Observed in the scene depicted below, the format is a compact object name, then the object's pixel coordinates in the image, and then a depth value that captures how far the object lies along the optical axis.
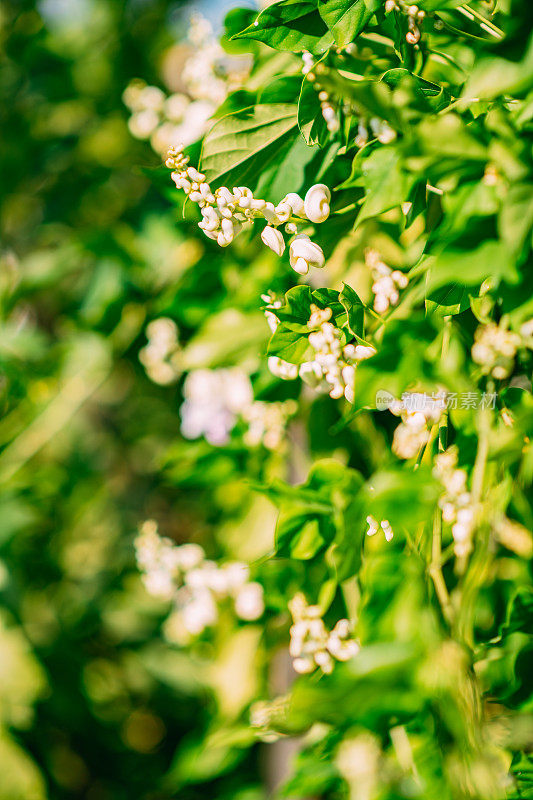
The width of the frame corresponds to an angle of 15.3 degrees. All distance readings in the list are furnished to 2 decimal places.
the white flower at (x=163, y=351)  1.55
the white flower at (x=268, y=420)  1.45
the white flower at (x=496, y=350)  1.19
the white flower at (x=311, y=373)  1.22
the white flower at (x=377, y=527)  1.21
